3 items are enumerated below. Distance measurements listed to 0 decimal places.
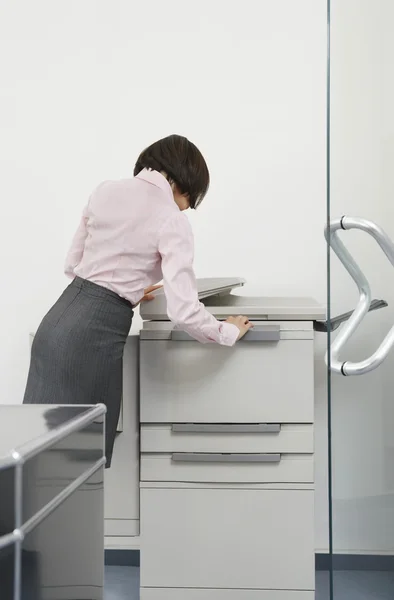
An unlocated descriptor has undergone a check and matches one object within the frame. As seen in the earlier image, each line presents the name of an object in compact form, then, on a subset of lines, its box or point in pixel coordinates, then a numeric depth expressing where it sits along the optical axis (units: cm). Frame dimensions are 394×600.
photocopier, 207
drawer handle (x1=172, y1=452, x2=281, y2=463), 207
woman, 194
